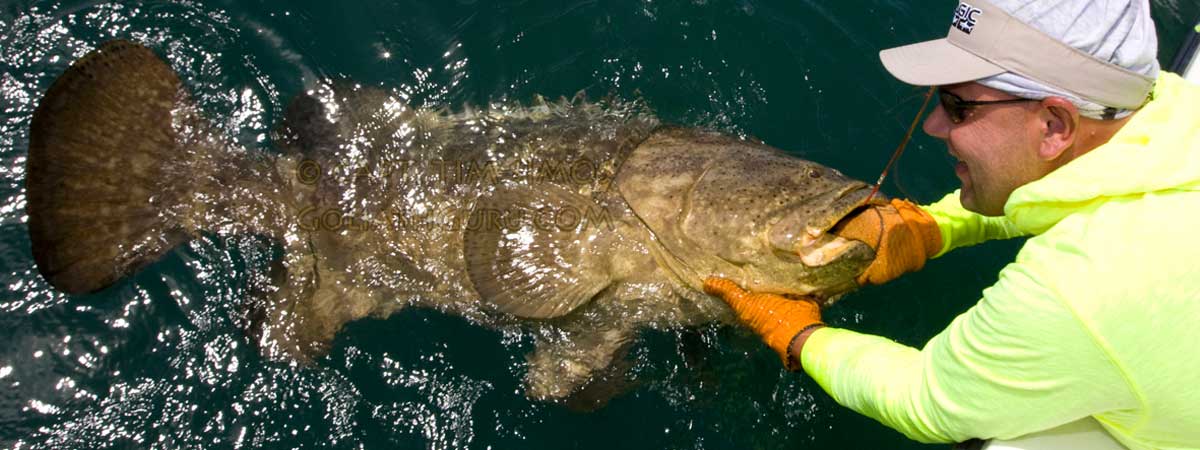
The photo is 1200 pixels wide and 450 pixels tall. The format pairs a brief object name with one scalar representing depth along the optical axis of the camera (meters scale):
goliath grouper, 1.26
